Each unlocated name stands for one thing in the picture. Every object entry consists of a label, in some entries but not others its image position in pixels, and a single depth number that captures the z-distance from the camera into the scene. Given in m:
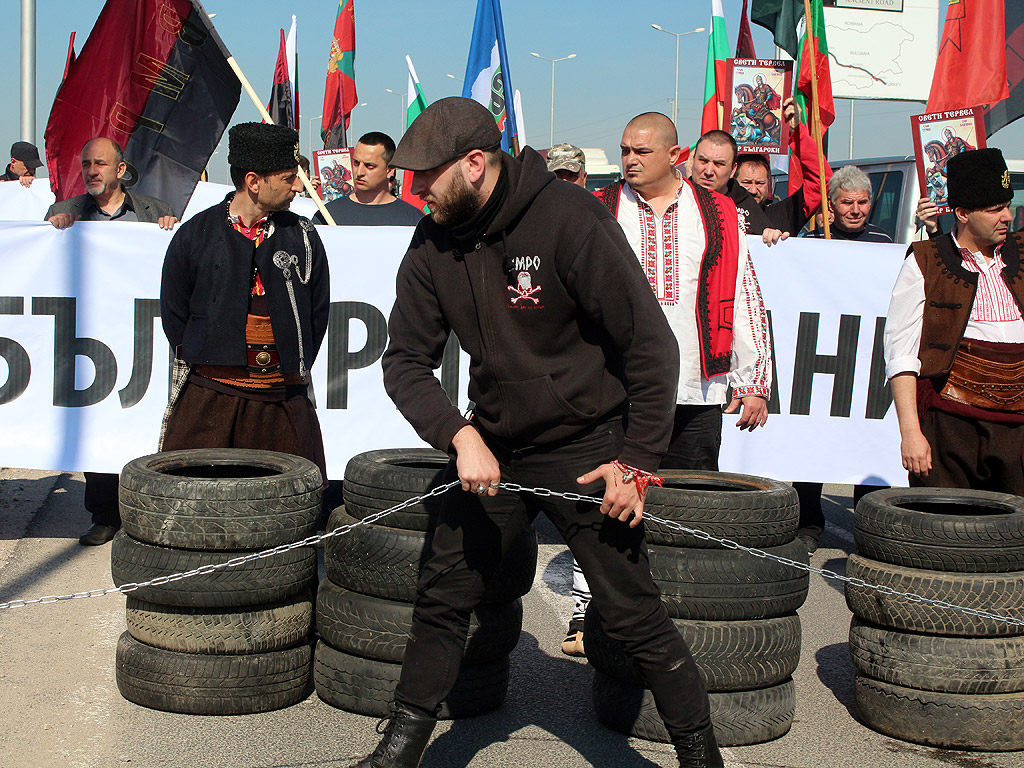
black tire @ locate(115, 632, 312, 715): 4.27
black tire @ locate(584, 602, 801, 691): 4.07
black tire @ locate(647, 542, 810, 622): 4.10
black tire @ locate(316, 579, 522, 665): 4.20
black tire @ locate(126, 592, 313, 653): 4.26
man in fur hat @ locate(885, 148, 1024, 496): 4.65
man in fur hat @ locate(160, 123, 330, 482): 5.00
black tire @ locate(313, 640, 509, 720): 4.25
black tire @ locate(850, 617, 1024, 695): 4.11
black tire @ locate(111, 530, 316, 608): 4.19
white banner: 7.09
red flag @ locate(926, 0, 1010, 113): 9.14
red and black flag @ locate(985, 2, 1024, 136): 9.76
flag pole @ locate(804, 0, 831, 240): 7.77
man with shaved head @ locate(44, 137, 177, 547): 6.97
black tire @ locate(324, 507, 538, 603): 4.18
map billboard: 14.23
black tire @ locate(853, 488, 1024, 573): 4.14
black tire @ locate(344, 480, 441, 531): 4.26
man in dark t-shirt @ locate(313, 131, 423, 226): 7.88
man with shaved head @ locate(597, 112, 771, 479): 4.82
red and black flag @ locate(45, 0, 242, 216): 7.18
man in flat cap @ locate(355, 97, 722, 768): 3.32
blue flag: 9.51
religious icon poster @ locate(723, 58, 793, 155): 8.77
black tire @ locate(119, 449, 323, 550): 4.18
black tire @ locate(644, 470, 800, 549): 4.14
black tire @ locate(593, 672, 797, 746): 4.13
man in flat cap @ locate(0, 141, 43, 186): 13.46
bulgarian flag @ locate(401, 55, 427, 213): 13.83
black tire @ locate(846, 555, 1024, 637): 4.11
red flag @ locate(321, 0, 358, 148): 15.77
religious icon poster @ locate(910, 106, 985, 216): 7.72
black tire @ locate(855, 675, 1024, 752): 4.12
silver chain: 4.02
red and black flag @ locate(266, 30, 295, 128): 15.63
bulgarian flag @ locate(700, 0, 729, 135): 11.44
